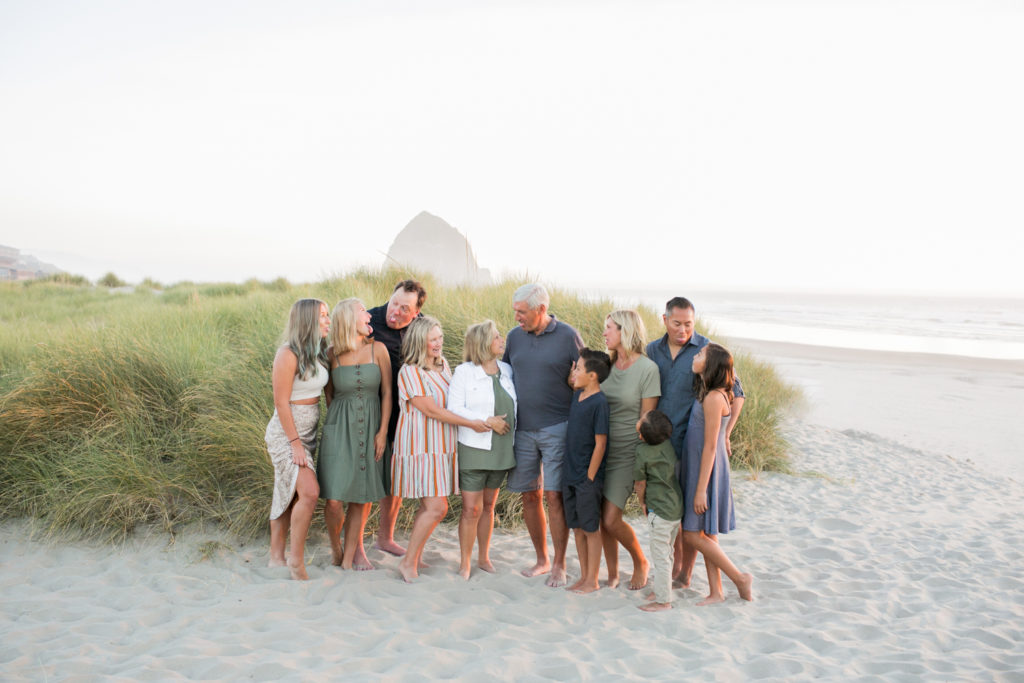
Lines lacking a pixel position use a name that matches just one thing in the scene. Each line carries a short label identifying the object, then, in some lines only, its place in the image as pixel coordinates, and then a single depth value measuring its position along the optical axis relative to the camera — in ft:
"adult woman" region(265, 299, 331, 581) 13.48
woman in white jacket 13.94
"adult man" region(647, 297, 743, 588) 13.09
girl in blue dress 12.48
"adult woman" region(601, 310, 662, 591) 13.08
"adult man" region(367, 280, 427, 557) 15.16
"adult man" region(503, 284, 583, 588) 13.93
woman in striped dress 13.97
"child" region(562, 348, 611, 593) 13.08
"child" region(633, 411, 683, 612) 12.61
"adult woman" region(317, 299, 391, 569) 14.02
